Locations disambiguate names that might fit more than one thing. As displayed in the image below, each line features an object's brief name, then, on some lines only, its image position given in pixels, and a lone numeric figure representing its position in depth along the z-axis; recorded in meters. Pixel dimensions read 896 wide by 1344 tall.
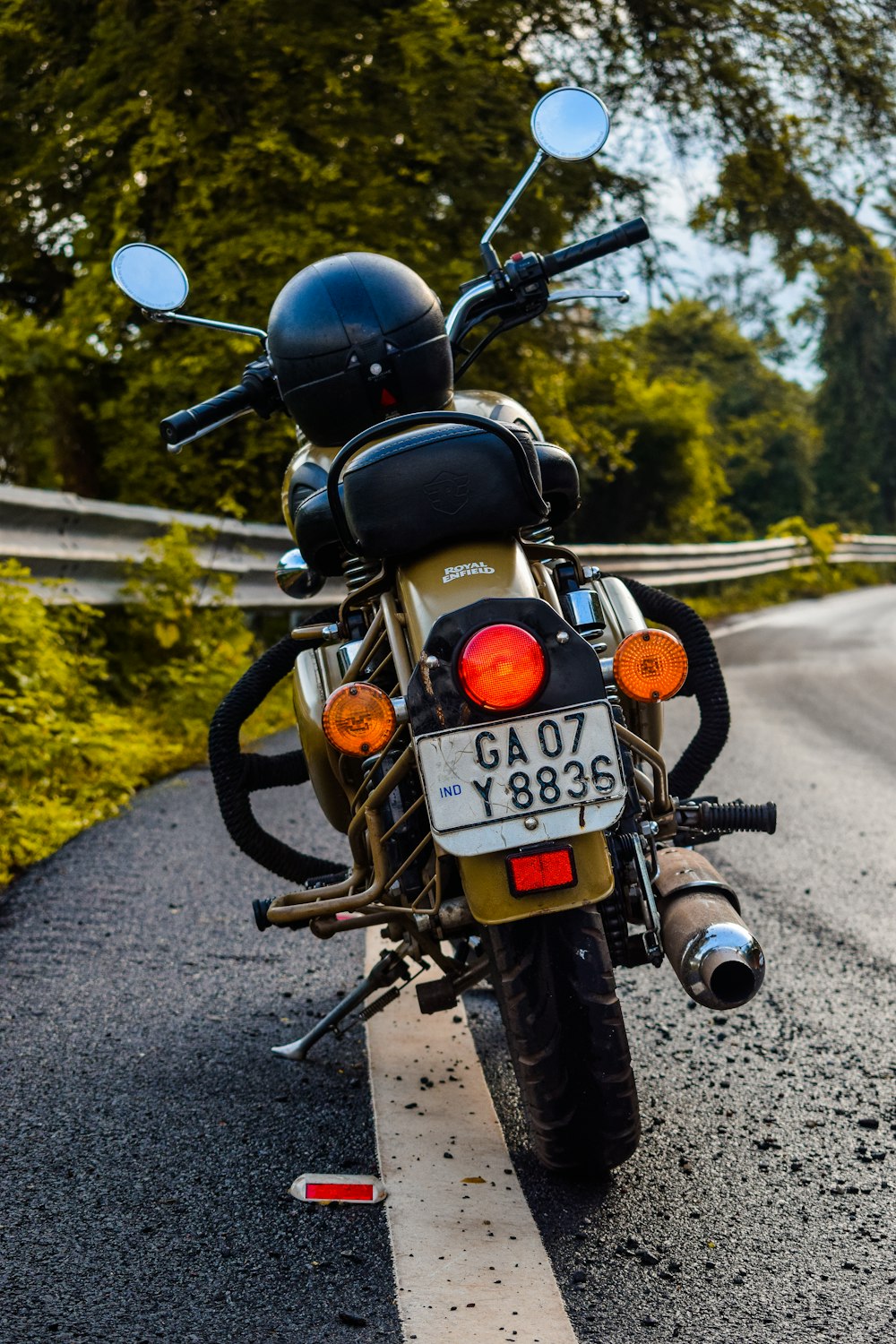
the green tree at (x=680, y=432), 14.71
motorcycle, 2.43
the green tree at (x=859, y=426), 44.84
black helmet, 3.24
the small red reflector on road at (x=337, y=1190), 2.60
